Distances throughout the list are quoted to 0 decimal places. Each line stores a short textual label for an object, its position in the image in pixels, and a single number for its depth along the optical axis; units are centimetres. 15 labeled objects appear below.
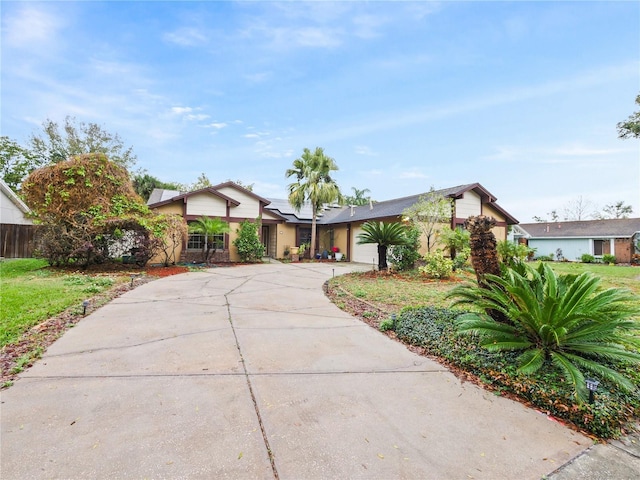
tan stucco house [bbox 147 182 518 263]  1566
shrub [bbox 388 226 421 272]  1284
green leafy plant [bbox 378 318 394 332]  510
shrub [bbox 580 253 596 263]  2316
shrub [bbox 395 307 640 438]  252
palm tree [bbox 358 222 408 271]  1176
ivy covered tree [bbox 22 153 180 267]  1085
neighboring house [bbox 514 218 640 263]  2309
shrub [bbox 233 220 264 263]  1584
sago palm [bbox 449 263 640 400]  305
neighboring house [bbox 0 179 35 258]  1496
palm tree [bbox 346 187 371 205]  3612
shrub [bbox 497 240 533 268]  1082
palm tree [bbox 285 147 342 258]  1792
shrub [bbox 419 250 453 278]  1124
